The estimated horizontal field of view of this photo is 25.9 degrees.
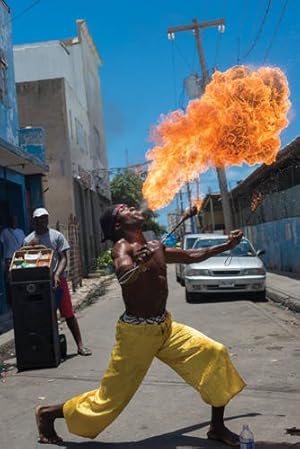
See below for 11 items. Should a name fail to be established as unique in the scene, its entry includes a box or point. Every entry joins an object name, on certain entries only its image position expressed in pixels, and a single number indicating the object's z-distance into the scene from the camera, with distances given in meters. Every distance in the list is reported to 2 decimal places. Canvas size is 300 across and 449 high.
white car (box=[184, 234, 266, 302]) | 14.52
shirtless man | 4.41
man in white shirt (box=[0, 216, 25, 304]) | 12.87
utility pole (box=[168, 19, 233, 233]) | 21.22
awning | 12.28
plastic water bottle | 3.74
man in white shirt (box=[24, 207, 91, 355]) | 8.27
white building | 27.45
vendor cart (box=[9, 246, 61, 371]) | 7.71
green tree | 47.38
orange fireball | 8.13
